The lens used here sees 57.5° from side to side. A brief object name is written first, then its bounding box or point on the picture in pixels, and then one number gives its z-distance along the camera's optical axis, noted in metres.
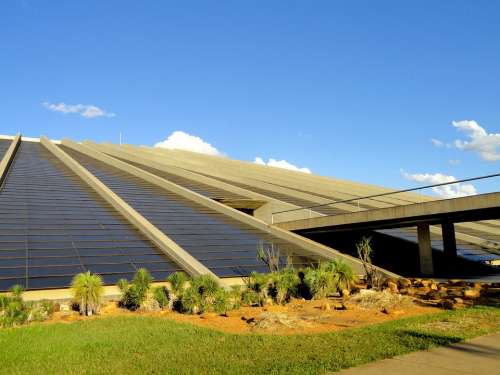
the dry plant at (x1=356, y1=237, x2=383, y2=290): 18.73
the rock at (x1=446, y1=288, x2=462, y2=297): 16.45
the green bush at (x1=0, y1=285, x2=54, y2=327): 12.65
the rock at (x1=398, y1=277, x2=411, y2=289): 19.13
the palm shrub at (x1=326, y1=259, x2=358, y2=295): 18.33
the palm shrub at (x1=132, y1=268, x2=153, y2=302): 14.87
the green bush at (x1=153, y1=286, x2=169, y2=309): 15.09
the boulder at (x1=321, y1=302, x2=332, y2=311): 14.72
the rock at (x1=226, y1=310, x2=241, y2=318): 13.95
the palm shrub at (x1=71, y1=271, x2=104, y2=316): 14.07
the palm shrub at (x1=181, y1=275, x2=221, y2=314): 14.69
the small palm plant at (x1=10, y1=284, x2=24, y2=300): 13.42
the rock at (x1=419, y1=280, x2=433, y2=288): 18.83
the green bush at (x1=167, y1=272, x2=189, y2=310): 15.37
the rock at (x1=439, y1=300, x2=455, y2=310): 14.09
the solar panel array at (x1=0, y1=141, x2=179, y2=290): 16.48
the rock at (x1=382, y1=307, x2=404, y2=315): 13.55
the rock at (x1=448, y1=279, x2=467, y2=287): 19.24
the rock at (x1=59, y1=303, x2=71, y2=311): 14.34
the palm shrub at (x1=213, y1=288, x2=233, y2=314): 14.66
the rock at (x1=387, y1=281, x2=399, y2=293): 18.02
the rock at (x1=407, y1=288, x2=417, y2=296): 17.18
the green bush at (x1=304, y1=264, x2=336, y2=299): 17.31
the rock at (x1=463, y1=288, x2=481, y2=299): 16.00
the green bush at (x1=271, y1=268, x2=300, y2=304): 16.47
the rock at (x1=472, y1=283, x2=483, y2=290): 17.81
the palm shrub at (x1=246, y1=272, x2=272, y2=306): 16.41
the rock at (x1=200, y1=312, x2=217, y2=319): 13.84
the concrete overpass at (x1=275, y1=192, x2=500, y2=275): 19.81
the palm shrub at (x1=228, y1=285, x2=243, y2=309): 15.26
